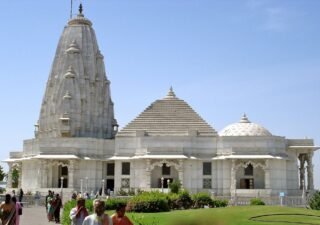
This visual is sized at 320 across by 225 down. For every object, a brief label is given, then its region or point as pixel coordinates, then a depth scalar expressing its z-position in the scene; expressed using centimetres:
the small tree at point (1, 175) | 8294
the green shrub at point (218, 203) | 3385
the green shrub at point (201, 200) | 3329
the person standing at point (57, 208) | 2467
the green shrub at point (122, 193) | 5211
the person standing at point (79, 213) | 1209
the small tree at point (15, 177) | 7250
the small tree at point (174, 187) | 4434
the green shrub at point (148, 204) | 2838
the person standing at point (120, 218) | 1112
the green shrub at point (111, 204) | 3052
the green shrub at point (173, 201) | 3094
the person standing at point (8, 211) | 1291
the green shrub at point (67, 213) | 1749
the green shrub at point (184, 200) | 3202
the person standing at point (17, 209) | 1316
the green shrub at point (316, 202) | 3061
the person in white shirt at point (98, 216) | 952
